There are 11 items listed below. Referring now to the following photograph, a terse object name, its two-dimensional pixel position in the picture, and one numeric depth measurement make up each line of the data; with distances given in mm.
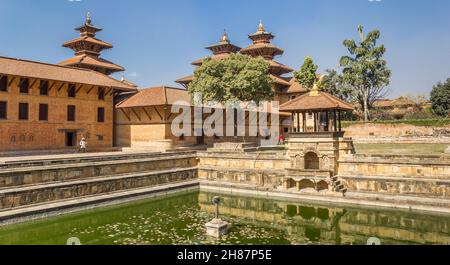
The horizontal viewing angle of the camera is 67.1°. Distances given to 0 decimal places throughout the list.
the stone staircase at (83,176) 17484
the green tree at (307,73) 47281
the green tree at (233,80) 31984
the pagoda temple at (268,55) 50812
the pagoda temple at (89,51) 44750
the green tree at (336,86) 51656
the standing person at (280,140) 42612
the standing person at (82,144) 31508
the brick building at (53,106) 28844
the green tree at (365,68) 48281
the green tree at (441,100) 50375
